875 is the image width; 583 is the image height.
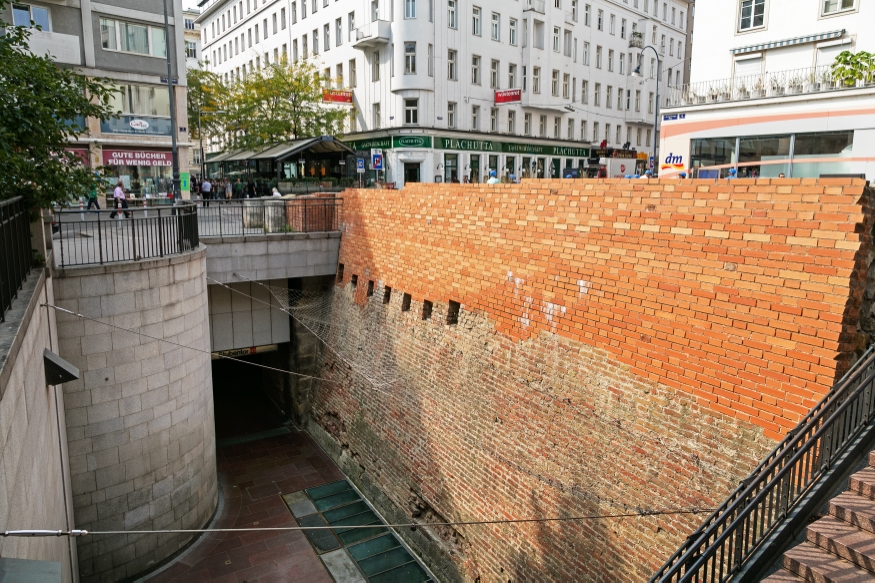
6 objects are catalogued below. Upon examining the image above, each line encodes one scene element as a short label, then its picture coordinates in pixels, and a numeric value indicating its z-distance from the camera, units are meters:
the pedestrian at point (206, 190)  27.92
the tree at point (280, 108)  33.75
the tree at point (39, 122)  7.54
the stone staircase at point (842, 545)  4.30
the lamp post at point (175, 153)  21.19
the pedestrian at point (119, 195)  18.67
